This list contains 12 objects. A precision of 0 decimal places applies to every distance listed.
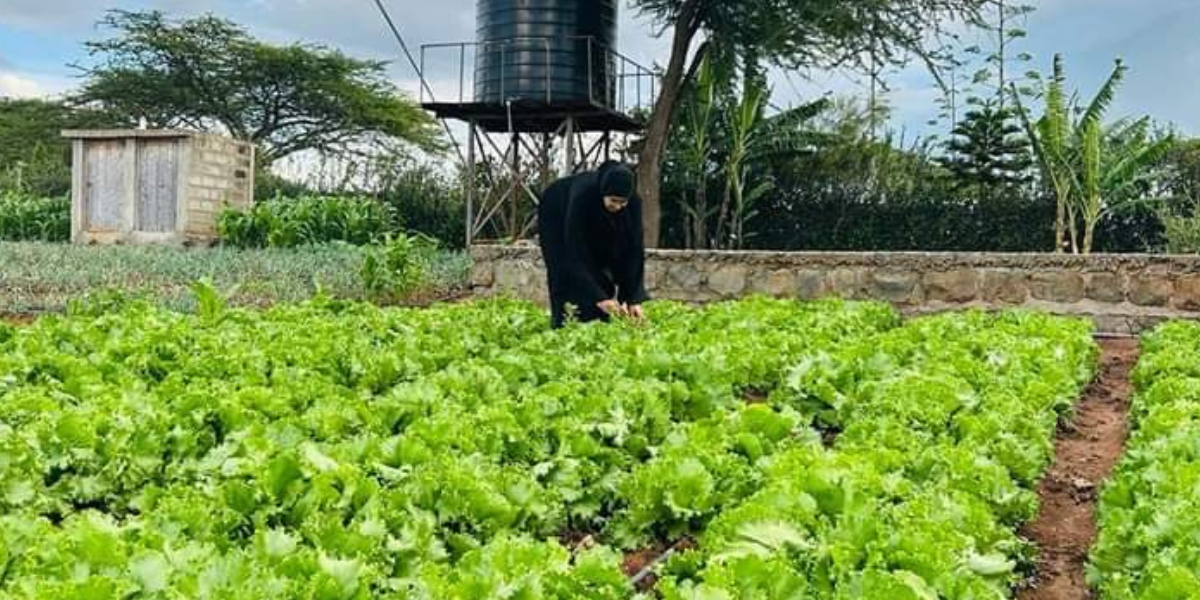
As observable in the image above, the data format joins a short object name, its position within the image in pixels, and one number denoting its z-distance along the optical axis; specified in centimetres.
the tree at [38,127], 2769
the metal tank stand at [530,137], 1666
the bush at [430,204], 1973
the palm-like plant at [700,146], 1711
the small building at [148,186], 1816
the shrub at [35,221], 1964
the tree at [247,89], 2759
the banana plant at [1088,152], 1295
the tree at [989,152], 1630
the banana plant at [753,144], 1658
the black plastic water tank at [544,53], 1652
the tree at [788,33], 1592
